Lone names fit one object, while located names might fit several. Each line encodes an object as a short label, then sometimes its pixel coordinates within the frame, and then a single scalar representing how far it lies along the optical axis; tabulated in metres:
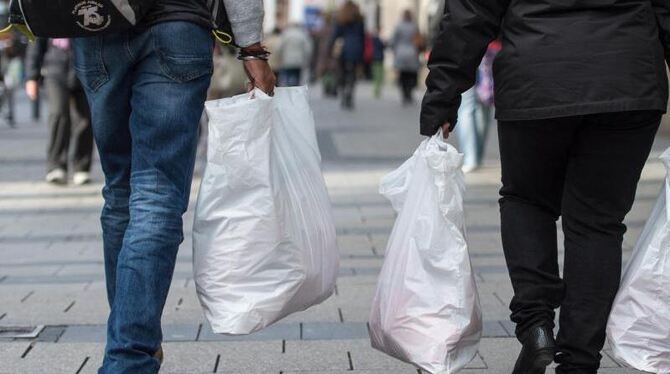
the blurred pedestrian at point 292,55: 20.31
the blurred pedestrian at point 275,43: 19.48
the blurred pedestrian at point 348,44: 21.91
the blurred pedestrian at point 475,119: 10.20
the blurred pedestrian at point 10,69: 18.27
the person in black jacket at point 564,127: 3.32
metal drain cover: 4.45
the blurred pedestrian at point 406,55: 23.77
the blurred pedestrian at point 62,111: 9.38
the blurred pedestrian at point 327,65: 22.97
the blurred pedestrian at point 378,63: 27.92
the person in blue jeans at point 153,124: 3.27
